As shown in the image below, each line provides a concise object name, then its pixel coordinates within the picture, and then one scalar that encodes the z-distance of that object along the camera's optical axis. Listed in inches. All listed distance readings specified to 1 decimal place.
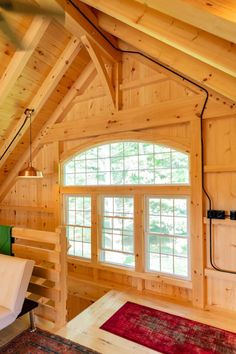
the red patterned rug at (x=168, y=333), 99.0
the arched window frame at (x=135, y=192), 138.4
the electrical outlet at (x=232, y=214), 118.5
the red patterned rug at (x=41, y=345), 98.3
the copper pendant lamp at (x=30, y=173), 138.6
